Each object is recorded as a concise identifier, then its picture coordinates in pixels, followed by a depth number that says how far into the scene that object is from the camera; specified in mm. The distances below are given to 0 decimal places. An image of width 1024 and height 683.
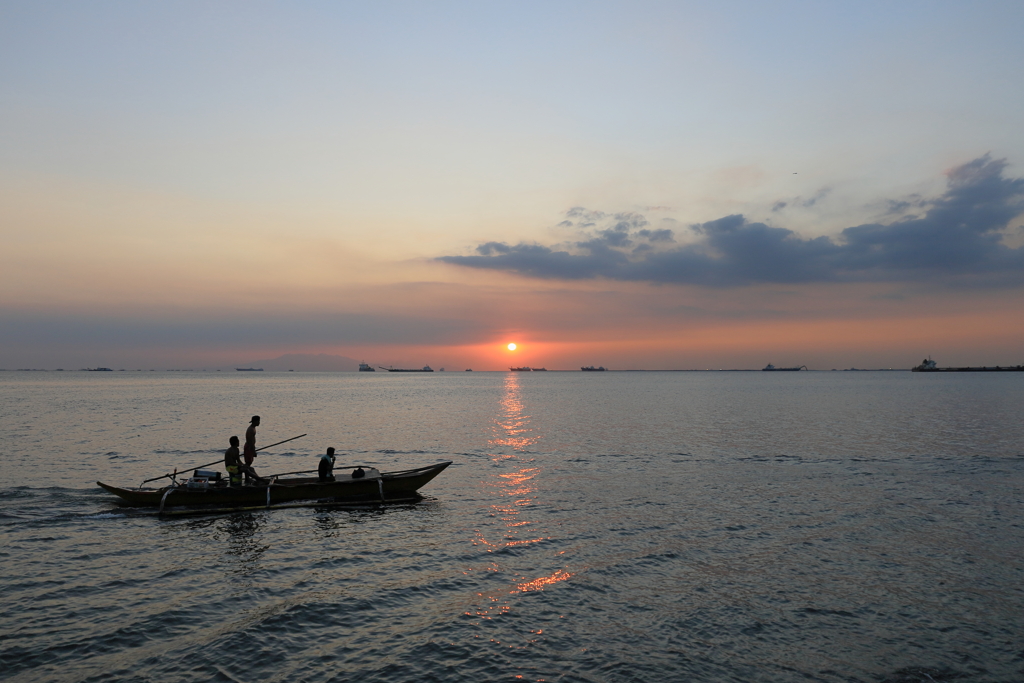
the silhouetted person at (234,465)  24594
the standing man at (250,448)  25077
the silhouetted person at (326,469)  25938
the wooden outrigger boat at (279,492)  23984
